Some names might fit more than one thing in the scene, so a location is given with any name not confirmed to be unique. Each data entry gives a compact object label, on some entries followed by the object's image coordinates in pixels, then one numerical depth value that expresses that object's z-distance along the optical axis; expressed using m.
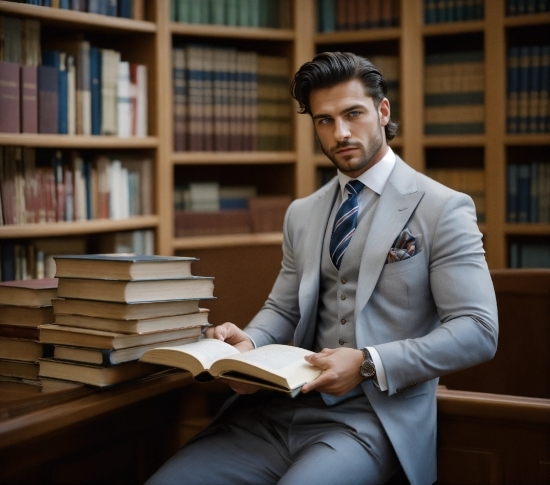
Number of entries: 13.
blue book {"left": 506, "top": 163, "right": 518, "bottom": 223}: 3.01
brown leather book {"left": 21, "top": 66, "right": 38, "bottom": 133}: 2.36
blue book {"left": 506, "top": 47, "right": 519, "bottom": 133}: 2.96
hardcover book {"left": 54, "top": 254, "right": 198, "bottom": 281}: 1.43
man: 1.44
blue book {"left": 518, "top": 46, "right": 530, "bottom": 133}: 2.94
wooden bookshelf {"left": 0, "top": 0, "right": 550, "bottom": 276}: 2.76
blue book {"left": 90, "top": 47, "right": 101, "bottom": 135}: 2.60
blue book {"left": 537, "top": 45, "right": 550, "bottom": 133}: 2.93
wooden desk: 1.30
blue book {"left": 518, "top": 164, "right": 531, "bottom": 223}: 3.00
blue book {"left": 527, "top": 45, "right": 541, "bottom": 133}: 2.93
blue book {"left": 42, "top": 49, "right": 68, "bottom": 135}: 2.48
